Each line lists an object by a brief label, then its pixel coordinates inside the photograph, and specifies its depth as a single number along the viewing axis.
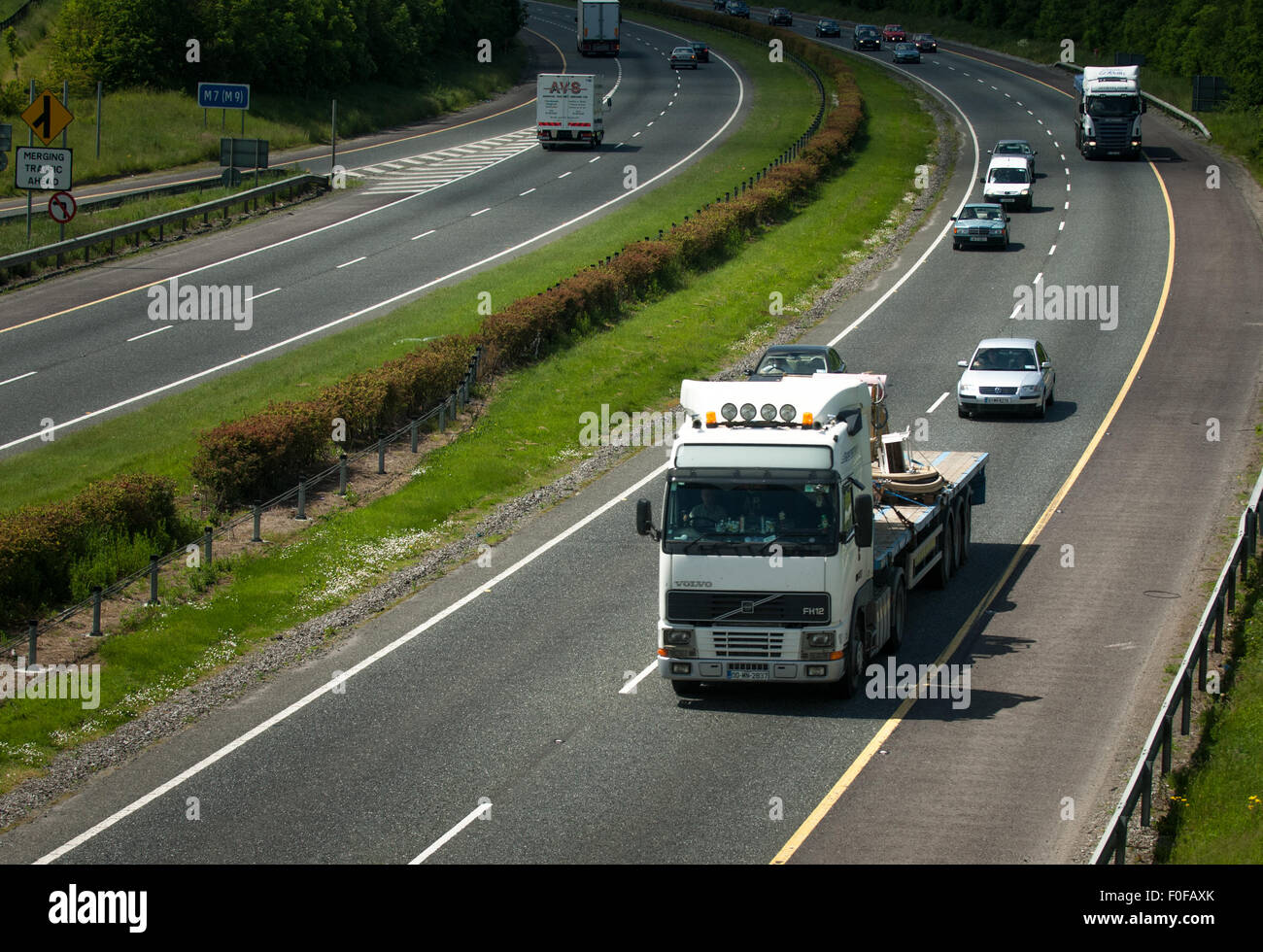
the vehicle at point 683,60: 98.69
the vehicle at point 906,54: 102.31
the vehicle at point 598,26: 102.19
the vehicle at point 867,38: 111.06
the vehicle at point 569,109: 67.69
